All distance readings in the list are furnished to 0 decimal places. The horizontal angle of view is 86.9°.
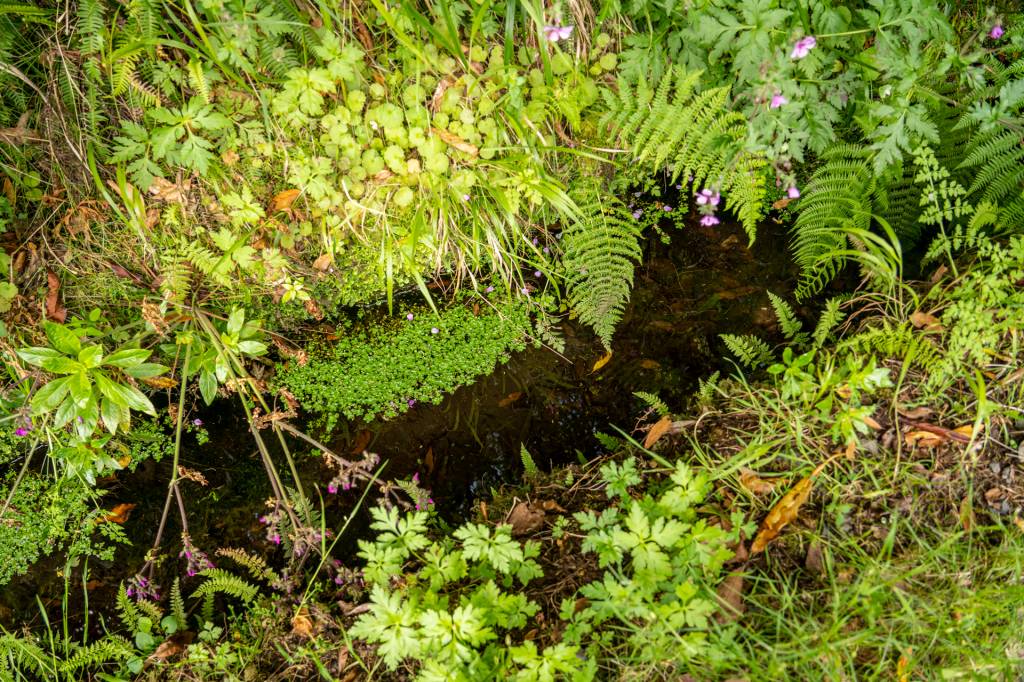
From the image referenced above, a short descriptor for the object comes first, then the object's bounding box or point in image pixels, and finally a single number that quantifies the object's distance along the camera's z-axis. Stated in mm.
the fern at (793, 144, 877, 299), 2100
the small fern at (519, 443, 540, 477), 2287
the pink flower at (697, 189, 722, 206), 1845
